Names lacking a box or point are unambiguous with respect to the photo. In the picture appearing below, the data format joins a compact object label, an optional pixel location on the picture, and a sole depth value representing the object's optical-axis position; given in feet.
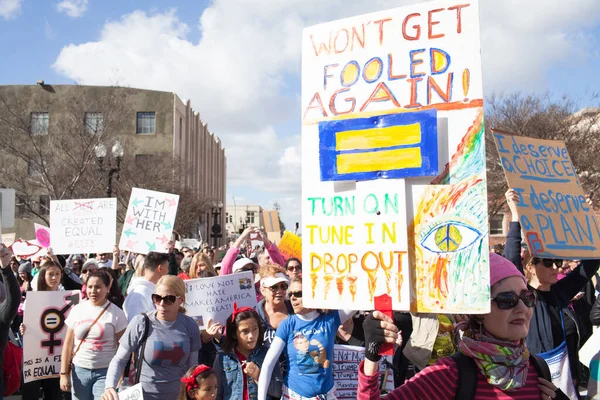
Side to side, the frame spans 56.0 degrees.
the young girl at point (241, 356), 15.12
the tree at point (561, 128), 78.64
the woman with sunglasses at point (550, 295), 12.58
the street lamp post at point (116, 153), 52.31
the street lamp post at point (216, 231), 101.58
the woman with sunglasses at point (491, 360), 7.60
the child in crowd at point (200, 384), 13.30
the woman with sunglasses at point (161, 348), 14.65
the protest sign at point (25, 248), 43.34
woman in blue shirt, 14.06
